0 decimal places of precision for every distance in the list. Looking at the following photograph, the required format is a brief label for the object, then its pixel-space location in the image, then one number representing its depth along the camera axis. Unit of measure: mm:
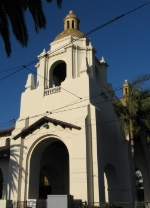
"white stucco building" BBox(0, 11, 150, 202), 18578
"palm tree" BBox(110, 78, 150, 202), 19609
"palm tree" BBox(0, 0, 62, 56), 12734
